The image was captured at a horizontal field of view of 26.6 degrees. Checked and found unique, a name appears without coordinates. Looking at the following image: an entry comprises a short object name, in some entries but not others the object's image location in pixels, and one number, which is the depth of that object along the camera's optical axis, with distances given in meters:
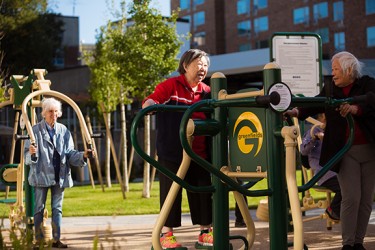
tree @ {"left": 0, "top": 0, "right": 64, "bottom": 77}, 43.42
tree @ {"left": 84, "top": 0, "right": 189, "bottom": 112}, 15.85
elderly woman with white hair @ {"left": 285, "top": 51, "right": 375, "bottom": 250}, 6.28
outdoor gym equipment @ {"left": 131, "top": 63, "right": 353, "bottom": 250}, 4.54
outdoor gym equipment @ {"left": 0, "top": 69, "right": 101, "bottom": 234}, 7.87
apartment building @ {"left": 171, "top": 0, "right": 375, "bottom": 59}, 51.81
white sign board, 9.57
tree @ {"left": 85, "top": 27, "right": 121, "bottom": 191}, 19.19
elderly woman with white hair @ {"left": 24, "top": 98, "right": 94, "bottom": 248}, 7.73
